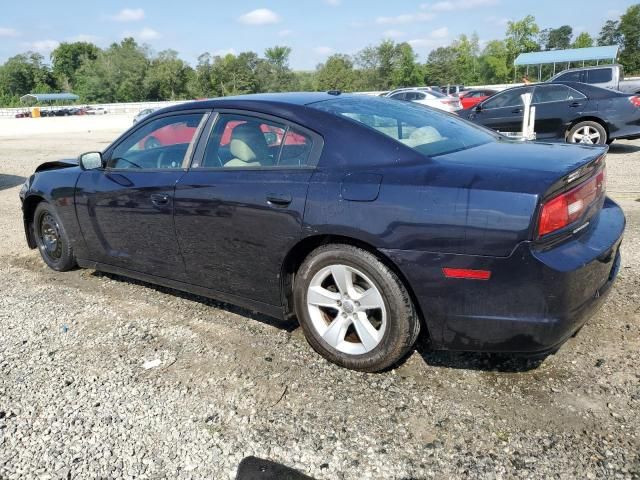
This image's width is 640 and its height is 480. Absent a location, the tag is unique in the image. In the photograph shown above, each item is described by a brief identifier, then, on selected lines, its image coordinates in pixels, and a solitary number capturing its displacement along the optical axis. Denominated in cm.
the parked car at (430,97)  1807
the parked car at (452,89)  3473
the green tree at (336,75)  8294
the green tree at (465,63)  8556
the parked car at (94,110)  5674
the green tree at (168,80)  8969
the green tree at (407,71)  8519
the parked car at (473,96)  2161
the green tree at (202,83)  9038
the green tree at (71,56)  12256
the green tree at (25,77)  10794
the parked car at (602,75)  1642
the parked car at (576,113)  988
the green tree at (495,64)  8906
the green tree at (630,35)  8050
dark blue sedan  249
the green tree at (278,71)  9400
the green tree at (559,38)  11145
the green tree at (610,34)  9158
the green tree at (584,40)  8794
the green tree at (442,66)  8525
